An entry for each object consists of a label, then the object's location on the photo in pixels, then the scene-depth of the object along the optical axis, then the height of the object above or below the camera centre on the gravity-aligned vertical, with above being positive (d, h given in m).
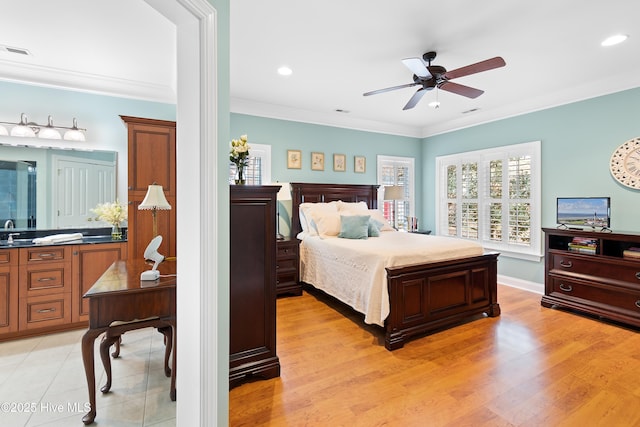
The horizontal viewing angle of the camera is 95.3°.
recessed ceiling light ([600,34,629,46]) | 2.67 +1.60
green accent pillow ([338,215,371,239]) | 3.88 -0.22
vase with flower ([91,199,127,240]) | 3.26 -0.06
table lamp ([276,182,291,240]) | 4.19 +0.25
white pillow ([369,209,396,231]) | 4.70 -0.12
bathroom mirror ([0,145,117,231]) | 3.07 +0.27
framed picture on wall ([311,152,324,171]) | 5.03 +0.85
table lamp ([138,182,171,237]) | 2.39 +0.08
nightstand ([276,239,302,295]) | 4.06 -0.81
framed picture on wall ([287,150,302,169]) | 4.82 +0.86
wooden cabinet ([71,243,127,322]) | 3.00 -0.59
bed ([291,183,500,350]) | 2.69 -0.80
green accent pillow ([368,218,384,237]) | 4.09 -0.26
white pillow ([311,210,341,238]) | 4.12 -0.19
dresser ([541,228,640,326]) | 3.08 -0.73
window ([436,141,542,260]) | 4.40 +0.22
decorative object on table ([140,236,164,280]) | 1.98 -0.30
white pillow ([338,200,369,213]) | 4.65 +0.06
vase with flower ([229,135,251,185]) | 2.19 +0.42
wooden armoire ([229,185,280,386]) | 2.07 -0.54
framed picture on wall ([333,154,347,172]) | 5.24 +0.87
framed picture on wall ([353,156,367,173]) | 5.44 +0.88
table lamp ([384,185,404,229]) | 5.25 +0.32
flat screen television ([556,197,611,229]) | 3.45 -0.01
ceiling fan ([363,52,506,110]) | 2.51 +1.29
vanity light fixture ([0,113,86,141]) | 3.06 +0.86
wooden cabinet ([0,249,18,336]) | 2.72 -0.76
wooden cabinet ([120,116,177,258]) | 3.08 +0.39
